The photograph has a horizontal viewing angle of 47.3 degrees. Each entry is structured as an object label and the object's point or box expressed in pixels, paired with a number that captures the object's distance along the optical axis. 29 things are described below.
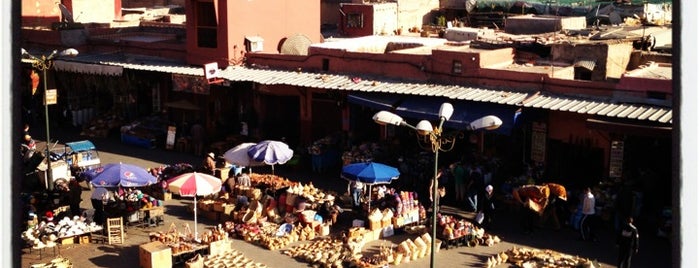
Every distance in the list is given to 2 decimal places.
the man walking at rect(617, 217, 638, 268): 13.84
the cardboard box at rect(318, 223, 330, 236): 16.98
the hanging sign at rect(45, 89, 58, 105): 21.89
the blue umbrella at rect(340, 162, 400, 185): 17.23
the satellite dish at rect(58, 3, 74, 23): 31.71
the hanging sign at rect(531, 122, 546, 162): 19.34
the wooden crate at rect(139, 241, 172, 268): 14.36
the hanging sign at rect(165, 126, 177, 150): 25.31
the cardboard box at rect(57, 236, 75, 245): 16.15
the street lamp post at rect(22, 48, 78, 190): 18.93
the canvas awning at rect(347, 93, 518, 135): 19.17
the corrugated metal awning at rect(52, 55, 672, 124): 17.47
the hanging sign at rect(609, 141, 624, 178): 17.88
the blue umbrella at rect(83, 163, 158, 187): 16.53
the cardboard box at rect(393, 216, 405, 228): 17.07
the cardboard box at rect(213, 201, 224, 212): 18.11
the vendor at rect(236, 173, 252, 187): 19.28
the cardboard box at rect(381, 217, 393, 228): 16.89
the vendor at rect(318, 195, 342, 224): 17.59
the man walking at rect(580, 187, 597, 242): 16.31
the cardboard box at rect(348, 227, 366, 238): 16.17
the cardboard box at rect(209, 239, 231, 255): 15.26
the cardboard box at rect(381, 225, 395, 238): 16.88
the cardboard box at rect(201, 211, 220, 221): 18.25
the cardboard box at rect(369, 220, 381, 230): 16.73
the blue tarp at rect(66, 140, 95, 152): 21.47
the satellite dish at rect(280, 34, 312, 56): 26.80
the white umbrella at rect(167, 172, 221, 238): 15.70
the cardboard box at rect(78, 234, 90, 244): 16.36
